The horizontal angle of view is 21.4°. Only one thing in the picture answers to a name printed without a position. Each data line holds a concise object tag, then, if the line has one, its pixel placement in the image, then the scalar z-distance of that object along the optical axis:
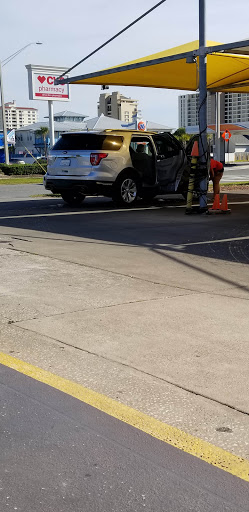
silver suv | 15.52
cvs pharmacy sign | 40.84
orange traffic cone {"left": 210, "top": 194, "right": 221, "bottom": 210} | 15.23
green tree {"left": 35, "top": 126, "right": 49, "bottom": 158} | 114.88
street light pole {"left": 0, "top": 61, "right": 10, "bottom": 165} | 40.12
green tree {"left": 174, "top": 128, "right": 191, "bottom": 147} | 104.25
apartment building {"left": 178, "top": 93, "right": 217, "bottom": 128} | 87.81
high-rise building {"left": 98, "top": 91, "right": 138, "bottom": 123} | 196.02
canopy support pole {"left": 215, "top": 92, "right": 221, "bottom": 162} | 37.44
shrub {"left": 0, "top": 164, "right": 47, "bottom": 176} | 39.44
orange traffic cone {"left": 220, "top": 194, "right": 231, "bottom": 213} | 14.97
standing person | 16.20
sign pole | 37.47
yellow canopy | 15.63
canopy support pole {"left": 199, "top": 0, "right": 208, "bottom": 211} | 14.63
